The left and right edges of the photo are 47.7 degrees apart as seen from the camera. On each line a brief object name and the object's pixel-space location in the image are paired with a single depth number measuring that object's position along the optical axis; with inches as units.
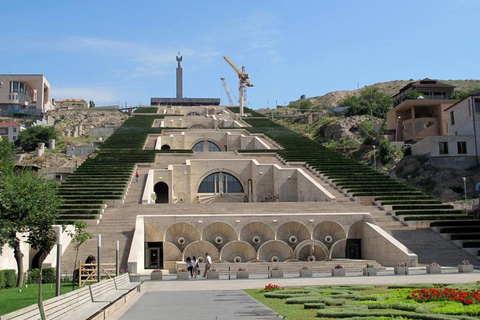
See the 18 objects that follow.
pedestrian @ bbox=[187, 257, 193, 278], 962.8
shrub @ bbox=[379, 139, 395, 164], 2581.2
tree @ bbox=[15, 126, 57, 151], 3351.4
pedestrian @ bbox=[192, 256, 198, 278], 964.0
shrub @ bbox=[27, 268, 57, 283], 846.5
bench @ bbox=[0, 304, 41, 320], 278.5
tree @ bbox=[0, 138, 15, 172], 1996.3
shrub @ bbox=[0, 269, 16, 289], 747.5
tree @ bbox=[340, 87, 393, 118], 3927.2
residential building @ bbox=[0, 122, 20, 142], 3668.8
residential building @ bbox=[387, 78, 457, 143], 2723.9
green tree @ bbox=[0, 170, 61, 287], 820.0
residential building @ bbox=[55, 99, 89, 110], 5351.4
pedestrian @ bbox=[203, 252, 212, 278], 970.7
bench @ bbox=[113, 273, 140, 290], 645.3
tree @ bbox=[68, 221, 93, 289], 865.7
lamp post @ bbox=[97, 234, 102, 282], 682.6
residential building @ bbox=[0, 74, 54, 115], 4495.6
